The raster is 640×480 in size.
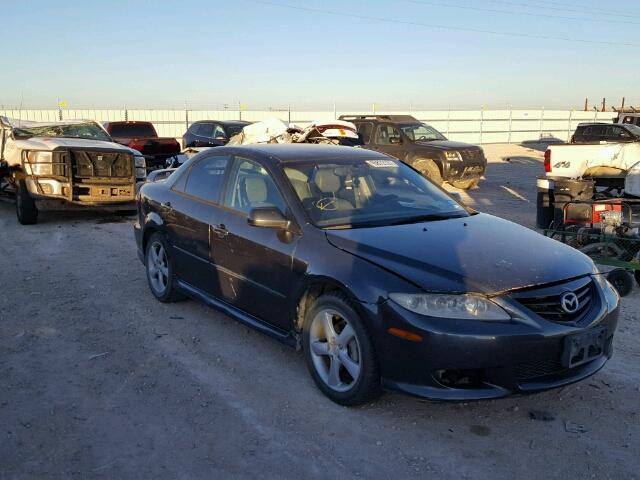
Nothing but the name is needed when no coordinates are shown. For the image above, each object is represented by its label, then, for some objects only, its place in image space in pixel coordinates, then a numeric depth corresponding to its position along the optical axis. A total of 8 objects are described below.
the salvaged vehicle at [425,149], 14.75
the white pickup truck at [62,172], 10.24
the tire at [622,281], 6.24
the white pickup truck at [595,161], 9.83
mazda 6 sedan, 3.43
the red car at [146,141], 16.59
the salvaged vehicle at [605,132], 19.16
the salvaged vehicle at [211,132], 16.64
